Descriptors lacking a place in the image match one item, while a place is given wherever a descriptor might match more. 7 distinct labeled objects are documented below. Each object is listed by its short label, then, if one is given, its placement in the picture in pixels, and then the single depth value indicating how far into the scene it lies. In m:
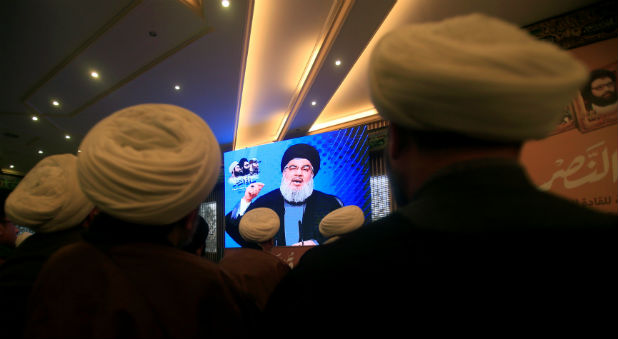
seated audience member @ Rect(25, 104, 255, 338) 0.82
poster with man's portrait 3.40
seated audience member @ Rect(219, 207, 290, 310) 2.06
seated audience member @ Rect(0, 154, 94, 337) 1.30
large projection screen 5.66
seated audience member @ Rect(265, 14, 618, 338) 0.47
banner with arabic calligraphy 3.31
